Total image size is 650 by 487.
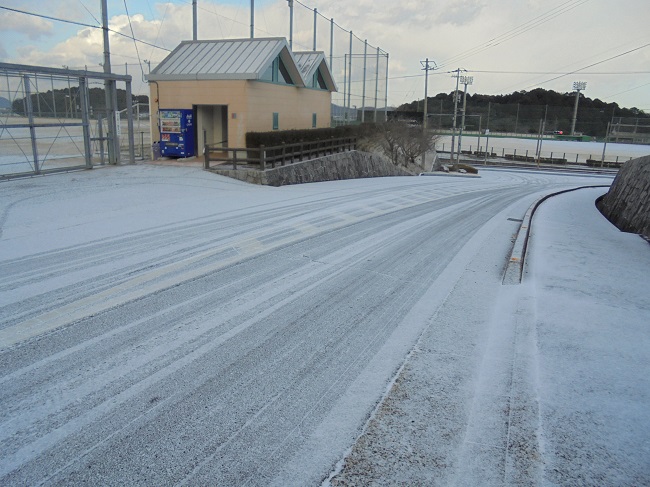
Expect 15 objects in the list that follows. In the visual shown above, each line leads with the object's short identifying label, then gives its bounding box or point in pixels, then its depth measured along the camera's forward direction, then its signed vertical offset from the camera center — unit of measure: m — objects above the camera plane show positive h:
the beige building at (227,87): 20.28 +1.59
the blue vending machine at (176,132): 20.36 -0.29
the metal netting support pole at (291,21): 33.03 +6.80
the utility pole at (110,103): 16.80 +0.69
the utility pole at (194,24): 24.30 +4.80
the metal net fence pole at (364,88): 45.78 +3.70
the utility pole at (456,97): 57.00 +4.11
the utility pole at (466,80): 74.47 +7.65
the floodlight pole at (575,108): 83.80 +5.72
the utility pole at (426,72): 65.12 +7.39
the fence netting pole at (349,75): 42.30 +4.42
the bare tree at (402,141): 39.44 -0.85
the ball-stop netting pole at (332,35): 40.62 +7.34
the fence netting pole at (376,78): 49.19 +4.93
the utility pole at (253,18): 27.98 +5.91
